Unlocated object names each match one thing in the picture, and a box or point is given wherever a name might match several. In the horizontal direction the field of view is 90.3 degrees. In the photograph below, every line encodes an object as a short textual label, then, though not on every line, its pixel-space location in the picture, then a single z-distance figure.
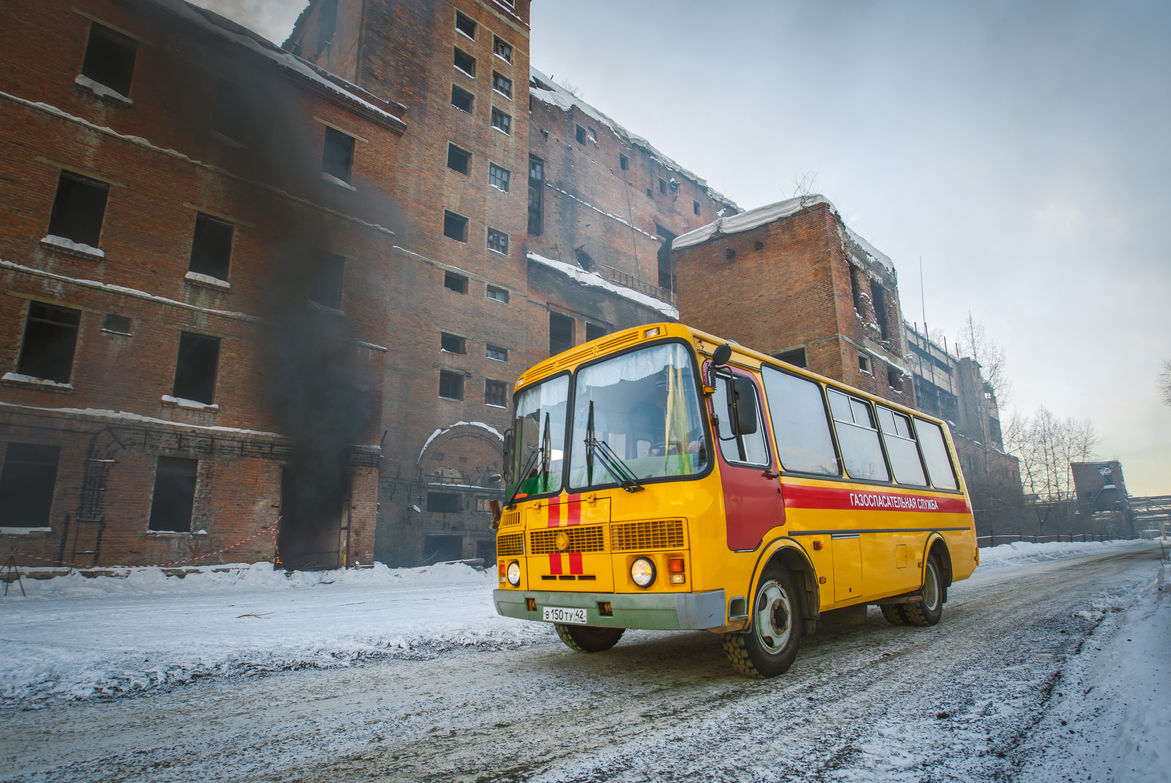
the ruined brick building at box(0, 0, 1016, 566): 13.98
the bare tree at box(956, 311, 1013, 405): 48.19
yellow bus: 4.19
